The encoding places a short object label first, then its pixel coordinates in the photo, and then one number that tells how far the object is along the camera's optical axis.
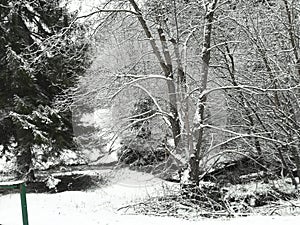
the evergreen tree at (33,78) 11.09
